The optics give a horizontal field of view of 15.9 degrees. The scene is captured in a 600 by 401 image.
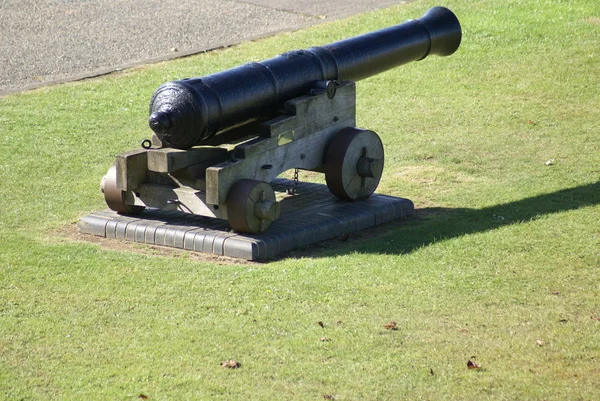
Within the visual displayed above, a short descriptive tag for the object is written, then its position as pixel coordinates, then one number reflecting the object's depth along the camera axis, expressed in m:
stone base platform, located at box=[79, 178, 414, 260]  17.17
